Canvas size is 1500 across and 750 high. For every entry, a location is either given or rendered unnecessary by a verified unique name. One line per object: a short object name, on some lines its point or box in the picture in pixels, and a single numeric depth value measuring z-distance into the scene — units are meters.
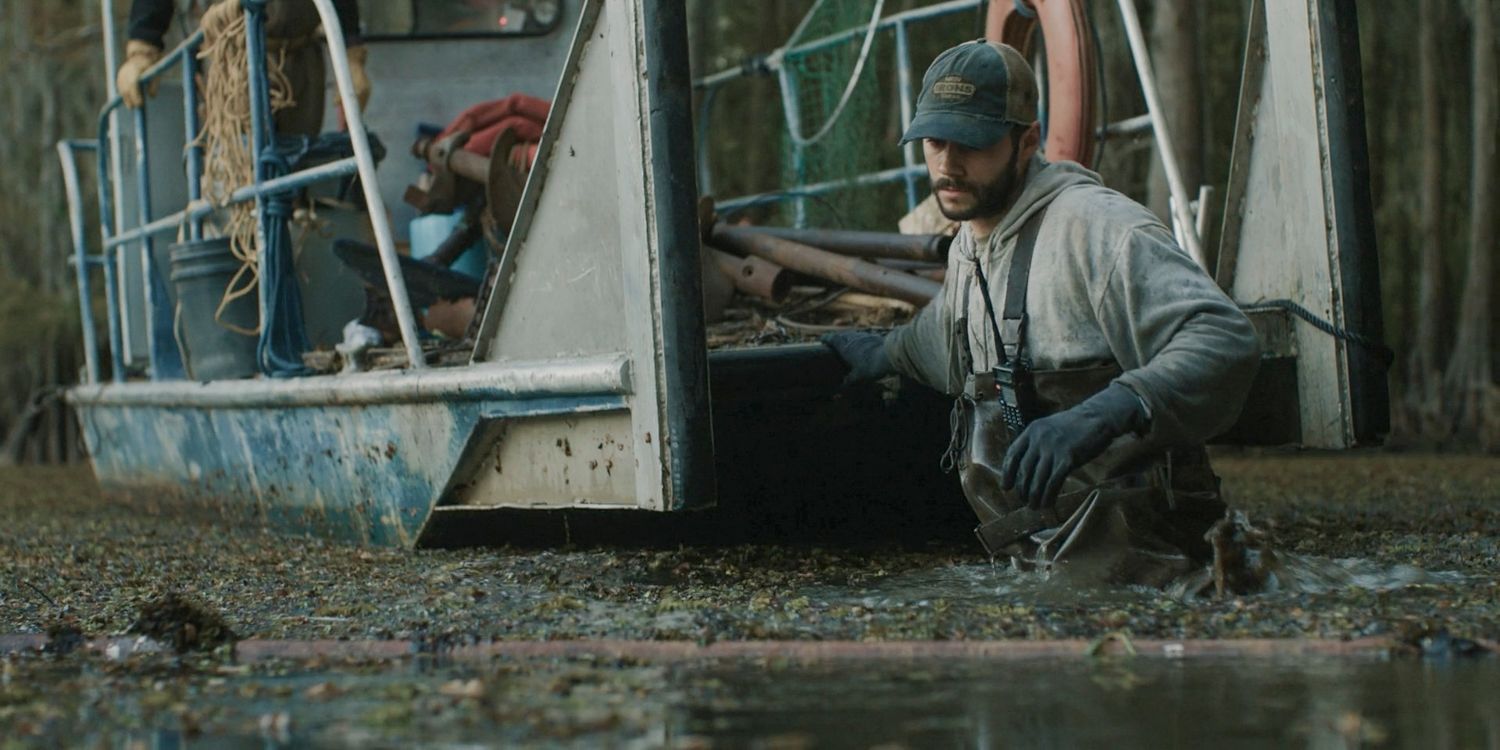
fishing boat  4.77
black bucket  7.14
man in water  4.39
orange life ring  6.15
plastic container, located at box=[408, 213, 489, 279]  7.58
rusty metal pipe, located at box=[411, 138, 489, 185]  7.35
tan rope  6.97
